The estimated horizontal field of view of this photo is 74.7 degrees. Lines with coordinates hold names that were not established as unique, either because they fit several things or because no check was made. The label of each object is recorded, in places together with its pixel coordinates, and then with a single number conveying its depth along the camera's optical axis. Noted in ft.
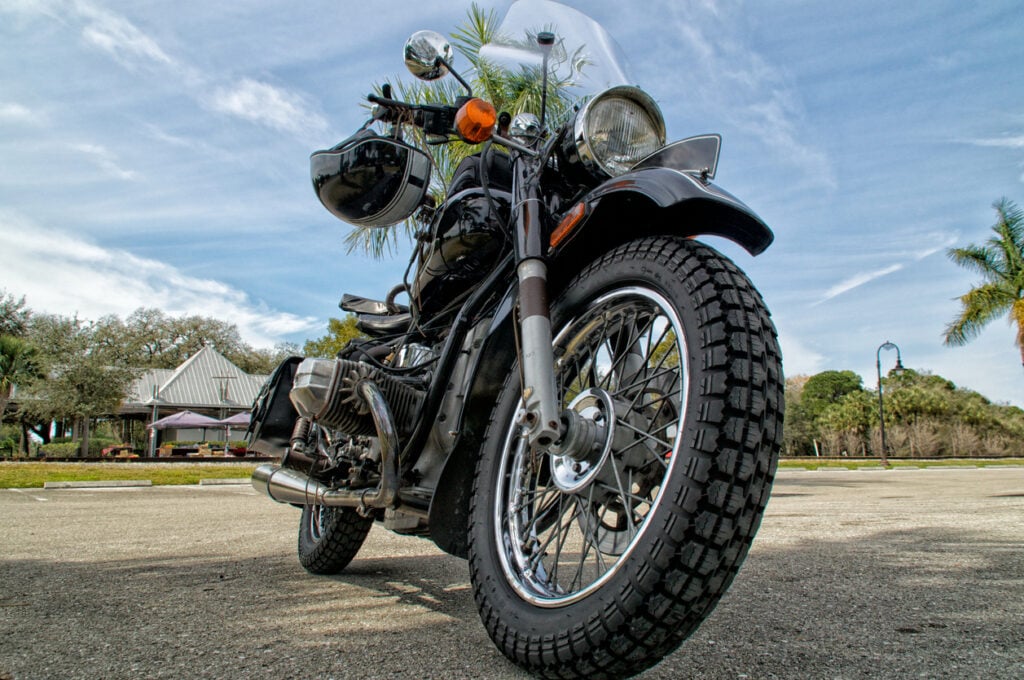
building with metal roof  126.31
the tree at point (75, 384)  106.63
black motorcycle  4.09
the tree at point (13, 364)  107.96
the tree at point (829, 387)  196.95
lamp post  81.30
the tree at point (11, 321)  128.77
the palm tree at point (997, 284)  74.59
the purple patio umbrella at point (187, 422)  102.06
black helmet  7.80
